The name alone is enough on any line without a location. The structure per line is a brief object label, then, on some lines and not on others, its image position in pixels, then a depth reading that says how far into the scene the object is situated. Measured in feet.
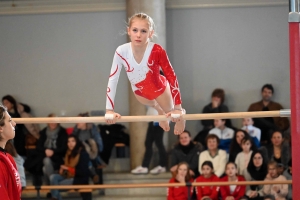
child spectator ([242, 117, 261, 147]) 47.18
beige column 50.64
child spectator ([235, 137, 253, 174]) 44.17
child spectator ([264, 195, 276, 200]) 40.60
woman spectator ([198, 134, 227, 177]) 44.24
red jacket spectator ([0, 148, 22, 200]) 21.45
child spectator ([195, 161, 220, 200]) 42.17
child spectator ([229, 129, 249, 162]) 45.03
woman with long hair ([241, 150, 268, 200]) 42.96
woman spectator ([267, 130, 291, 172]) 44.85
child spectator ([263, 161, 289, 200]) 41.61
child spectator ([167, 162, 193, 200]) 42.40
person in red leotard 26.69
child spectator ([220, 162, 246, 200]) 42.17
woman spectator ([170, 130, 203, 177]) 45.36
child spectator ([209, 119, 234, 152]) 47.54
